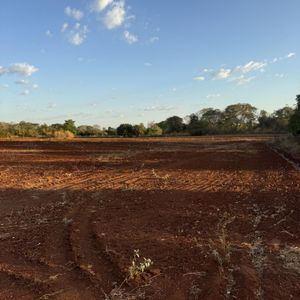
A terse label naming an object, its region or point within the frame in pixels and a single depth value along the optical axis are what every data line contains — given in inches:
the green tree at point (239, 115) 2690.9
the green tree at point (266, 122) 2287.3
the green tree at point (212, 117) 2537.2
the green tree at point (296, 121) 886.3
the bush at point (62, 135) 1439.3
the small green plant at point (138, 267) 153.8
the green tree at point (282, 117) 2103.6
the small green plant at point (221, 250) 164.4
